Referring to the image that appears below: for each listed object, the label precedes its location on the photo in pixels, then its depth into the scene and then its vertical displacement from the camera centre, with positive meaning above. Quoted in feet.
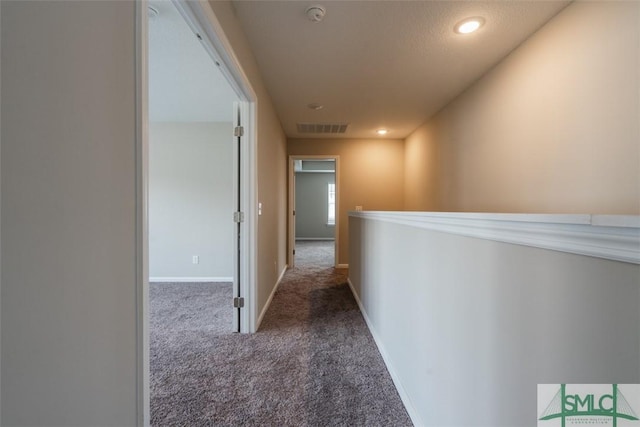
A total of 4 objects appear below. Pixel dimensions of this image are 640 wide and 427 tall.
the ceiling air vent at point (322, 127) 13.57 +4.11
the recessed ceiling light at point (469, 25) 6.03 +4.22
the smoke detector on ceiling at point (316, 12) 5.64 +4.16
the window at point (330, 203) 31.48 +0.24
